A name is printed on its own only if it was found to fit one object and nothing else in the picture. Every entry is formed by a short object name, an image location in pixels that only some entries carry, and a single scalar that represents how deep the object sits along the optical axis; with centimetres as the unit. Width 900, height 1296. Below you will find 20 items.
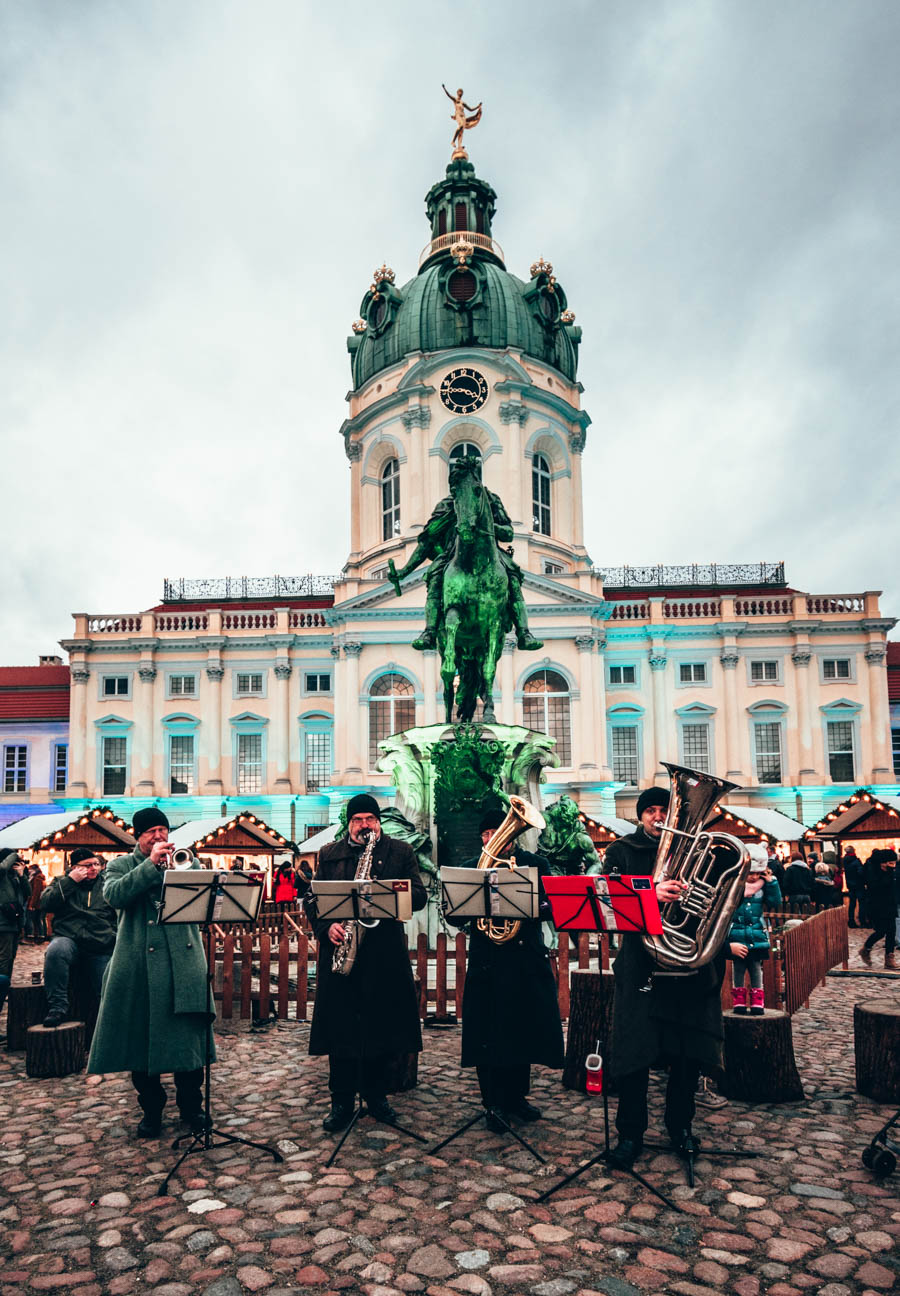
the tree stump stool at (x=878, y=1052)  679
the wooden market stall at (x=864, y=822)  2245
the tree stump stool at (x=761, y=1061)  680
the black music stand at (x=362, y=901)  588
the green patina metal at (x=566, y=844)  1205
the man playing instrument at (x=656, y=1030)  539
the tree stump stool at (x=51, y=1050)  800
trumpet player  596
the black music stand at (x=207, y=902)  577
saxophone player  607
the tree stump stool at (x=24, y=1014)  926
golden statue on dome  4816
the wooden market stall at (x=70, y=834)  2089
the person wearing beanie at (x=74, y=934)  900
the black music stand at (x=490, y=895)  594
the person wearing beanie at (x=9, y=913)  995
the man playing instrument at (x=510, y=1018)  609
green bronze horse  1247
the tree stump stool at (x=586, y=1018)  696
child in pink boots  930
